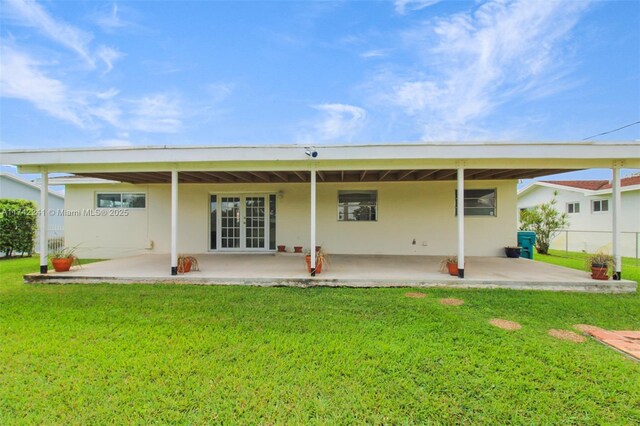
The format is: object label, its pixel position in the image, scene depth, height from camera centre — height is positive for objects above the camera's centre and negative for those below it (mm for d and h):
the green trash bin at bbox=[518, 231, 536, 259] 9133 -796
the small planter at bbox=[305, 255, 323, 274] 6215 -1005
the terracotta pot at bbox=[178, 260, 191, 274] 6391 -1088
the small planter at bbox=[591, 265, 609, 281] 5703 -1078
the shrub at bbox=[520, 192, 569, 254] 11625 -233
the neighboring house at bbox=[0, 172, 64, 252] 13219 +1269
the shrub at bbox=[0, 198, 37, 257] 9969 -275
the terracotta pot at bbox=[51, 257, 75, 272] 6402 -1011
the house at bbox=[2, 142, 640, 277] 8945 +214
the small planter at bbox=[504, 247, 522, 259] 8805 -1025
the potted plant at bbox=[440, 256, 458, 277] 6071 -998
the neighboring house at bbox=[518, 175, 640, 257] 11578 +415
